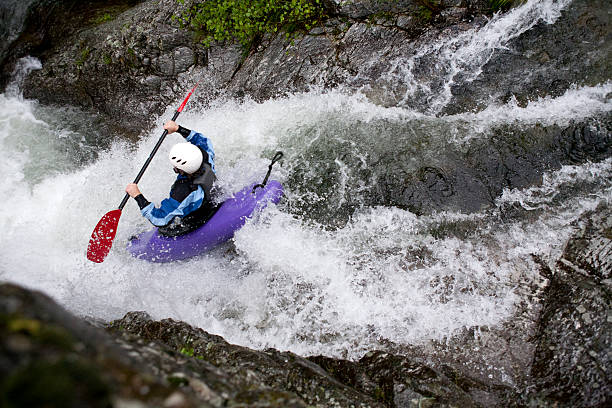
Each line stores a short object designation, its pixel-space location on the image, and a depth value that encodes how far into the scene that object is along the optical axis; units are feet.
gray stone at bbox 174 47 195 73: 20.27
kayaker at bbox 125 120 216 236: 13.84
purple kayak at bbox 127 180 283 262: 15.38
